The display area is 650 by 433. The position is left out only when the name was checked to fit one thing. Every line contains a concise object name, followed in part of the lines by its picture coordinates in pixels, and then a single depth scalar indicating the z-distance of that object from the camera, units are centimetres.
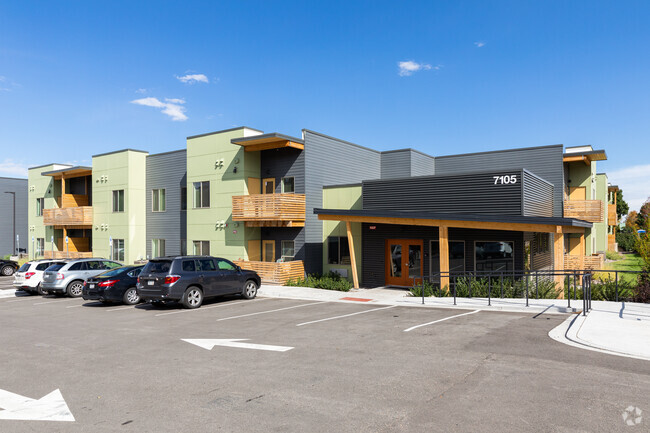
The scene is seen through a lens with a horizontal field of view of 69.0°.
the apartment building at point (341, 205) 2014
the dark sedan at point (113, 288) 1766
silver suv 2053
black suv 1569
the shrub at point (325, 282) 2170
